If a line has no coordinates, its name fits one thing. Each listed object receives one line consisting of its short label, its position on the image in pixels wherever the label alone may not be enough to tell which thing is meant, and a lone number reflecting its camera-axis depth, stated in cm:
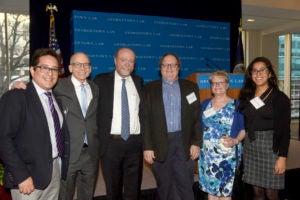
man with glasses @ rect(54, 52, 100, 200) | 225
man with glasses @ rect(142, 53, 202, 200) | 251
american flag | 481
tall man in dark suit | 248
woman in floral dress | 252
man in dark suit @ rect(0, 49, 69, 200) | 166
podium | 364
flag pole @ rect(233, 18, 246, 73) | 541
